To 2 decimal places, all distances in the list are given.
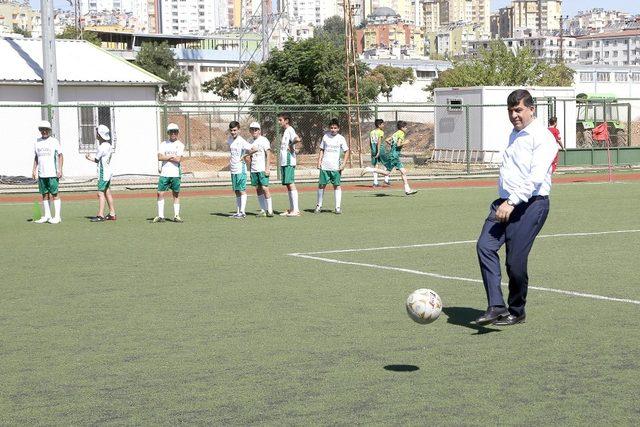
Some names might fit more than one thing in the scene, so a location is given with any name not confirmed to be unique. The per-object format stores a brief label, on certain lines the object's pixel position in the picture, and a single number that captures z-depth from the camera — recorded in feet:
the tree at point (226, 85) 281.54
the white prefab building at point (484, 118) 131.64
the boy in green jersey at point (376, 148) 95.40
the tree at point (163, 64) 299.99
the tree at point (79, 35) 272.02
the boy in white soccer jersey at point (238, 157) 67.31
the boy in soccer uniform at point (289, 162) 68.03
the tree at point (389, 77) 288.51
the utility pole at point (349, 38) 135.54
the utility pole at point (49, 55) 106.83
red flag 129.29
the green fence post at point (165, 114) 104.37
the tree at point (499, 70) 198.80
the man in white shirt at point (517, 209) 28.66
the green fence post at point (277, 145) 108.27
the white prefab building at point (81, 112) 116.16
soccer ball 27.25
